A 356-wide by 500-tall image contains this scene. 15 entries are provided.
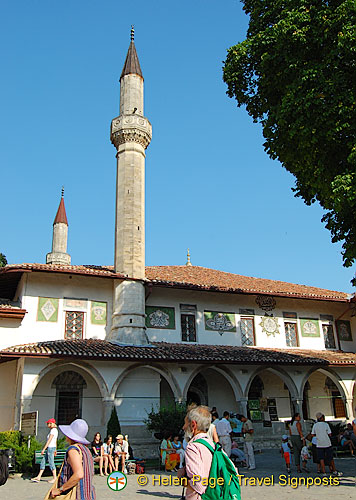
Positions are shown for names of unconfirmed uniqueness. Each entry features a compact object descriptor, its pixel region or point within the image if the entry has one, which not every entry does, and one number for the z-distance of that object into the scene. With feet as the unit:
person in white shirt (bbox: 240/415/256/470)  34.06
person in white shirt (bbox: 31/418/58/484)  32.14
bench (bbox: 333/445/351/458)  41.49
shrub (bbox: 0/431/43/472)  36.14
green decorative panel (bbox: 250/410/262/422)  62.03
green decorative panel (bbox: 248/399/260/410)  62.89
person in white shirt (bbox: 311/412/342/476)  28.45
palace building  50.78
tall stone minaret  55.16
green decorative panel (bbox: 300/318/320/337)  68.03
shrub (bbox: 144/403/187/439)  44.45
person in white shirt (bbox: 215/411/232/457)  32.30
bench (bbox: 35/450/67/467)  34.88
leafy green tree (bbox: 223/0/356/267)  32.07
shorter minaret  92.17
